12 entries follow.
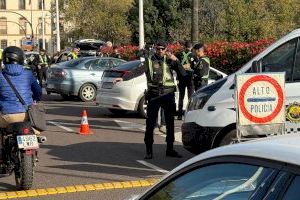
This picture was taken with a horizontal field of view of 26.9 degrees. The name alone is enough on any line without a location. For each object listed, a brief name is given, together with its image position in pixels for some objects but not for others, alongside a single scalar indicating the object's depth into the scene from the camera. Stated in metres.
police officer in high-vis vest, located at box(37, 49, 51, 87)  24.78
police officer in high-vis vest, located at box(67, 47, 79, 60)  24.98
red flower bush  19.88
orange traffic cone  12.47
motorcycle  7.17
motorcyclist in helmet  7.55
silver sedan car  19.75
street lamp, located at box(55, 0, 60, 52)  46.22
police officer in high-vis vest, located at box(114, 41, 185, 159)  9.35
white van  7.63
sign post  6.54
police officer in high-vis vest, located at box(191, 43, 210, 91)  12.97
